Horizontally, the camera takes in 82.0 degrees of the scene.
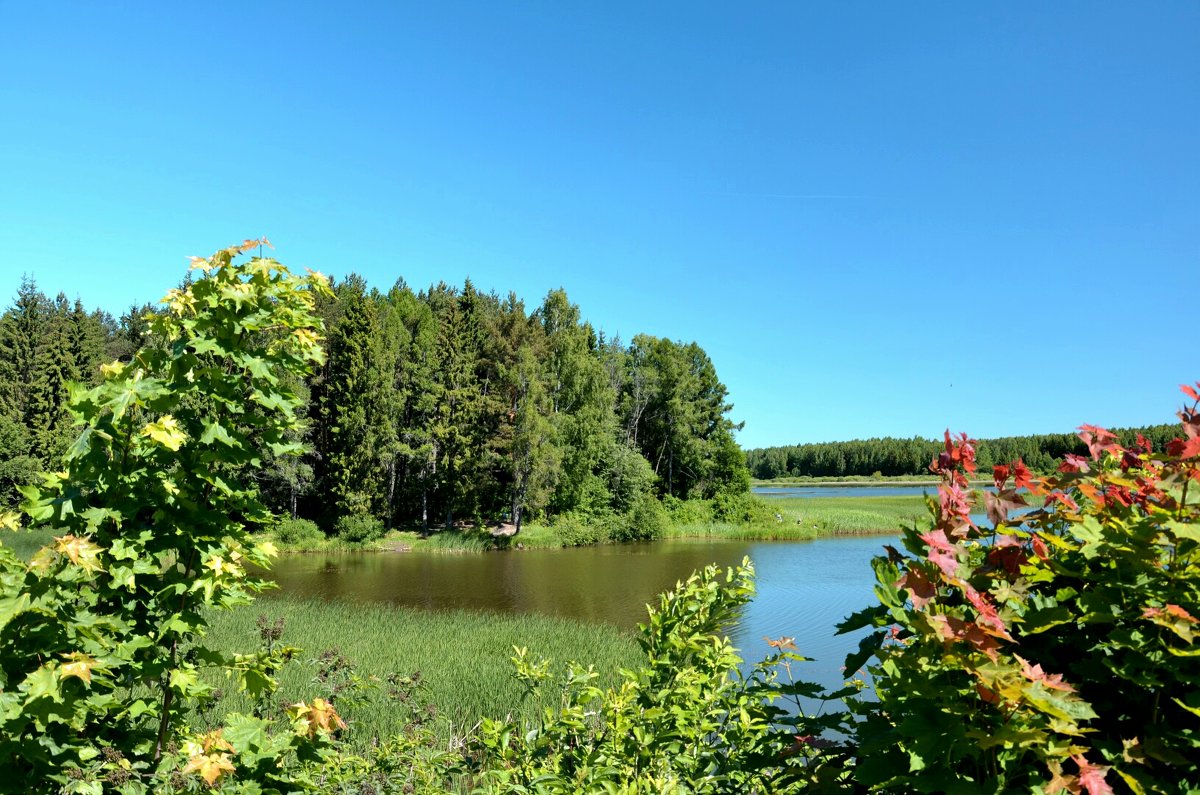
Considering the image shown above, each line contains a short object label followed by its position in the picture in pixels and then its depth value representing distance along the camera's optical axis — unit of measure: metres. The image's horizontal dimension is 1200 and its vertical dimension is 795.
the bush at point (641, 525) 34.31
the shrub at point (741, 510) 38.09
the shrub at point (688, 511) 39.22
